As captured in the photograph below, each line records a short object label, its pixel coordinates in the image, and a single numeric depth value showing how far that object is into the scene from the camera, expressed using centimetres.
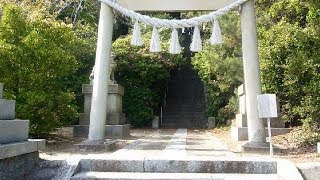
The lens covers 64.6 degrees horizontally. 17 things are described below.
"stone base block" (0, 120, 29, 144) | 313
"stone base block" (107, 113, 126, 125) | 782
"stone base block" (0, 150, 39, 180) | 305
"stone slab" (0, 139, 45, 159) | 294
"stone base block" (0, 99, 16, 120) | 322
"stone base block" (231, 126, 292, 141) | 719
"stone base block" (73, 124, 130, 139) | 753
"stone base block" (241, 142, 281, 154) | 541
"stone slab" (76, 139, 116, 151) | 559
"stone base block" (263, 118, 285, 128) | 761
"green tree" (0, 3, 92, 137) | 580
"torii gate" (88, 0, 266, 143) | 563
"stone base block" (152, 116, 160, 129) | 1223
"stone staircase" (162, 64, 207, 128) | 1296
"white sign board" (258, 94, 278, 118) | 472
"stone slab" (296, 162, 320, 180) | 328
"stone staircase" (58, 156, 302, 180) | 353
